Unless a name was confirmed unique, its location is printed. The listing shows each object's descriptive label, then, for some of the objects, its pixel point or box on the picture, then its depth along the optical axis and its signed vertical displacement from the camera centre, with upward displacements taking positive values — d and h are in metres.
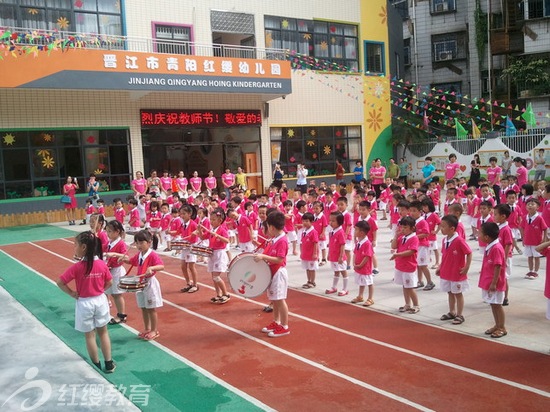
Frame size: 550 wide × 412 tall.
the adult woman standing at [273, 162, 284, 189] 22.98 -0.26
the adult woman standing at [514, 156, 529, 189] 16.02 -0.53
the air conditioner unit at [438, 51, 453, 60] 34.19 +6.32
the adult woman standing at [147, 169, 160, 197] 19.72 -0.34
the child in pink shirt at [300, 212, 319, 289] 9.50 -1.34
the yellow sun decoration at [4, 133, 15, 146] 19.27 +1.49
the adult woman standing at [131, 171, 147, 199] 19.86 -0.37
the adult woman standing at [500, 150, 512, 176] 18.20 -0.31
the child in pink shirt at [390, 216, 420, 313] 7.88 -1.40
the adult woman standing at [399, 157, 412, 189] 26.93 -0.44
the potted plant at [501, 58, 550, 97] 28.69 +4.09
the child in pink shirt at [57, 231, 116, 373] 5.98 -1.20
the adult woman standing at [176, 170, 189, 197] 20.67 -0.41
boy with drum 7.27 -1.36
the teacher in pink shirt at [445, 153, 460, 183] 18.82 -0.36
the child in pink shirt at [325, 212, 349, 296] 9.16 -1.40
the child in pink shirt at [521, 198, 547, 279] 9.66 -1.37
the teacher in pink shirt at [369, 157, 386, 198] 20.45 -0.47
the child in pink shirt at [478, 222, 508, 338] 6.77 -1.46
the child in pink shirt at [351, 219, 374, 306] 8.37 -1.42
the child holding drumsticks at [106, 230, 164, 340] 7.08 -1.29
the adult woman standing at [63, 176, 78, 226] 19.42 -0.60
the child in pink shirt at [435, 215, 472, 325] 7.37 -1.43
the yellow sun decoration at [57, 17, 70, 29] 20.14 +5.65
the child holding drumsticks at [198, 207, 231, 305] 8.91 -1.29
